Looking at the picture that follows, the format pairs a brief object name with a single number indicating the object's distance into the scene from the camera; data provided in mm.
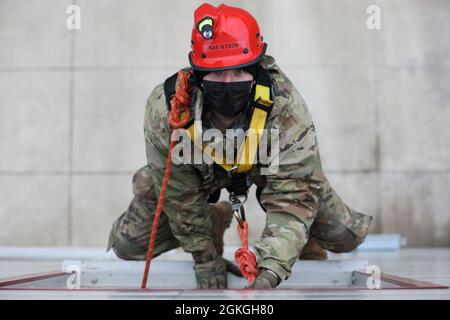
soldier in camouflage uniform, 5102
